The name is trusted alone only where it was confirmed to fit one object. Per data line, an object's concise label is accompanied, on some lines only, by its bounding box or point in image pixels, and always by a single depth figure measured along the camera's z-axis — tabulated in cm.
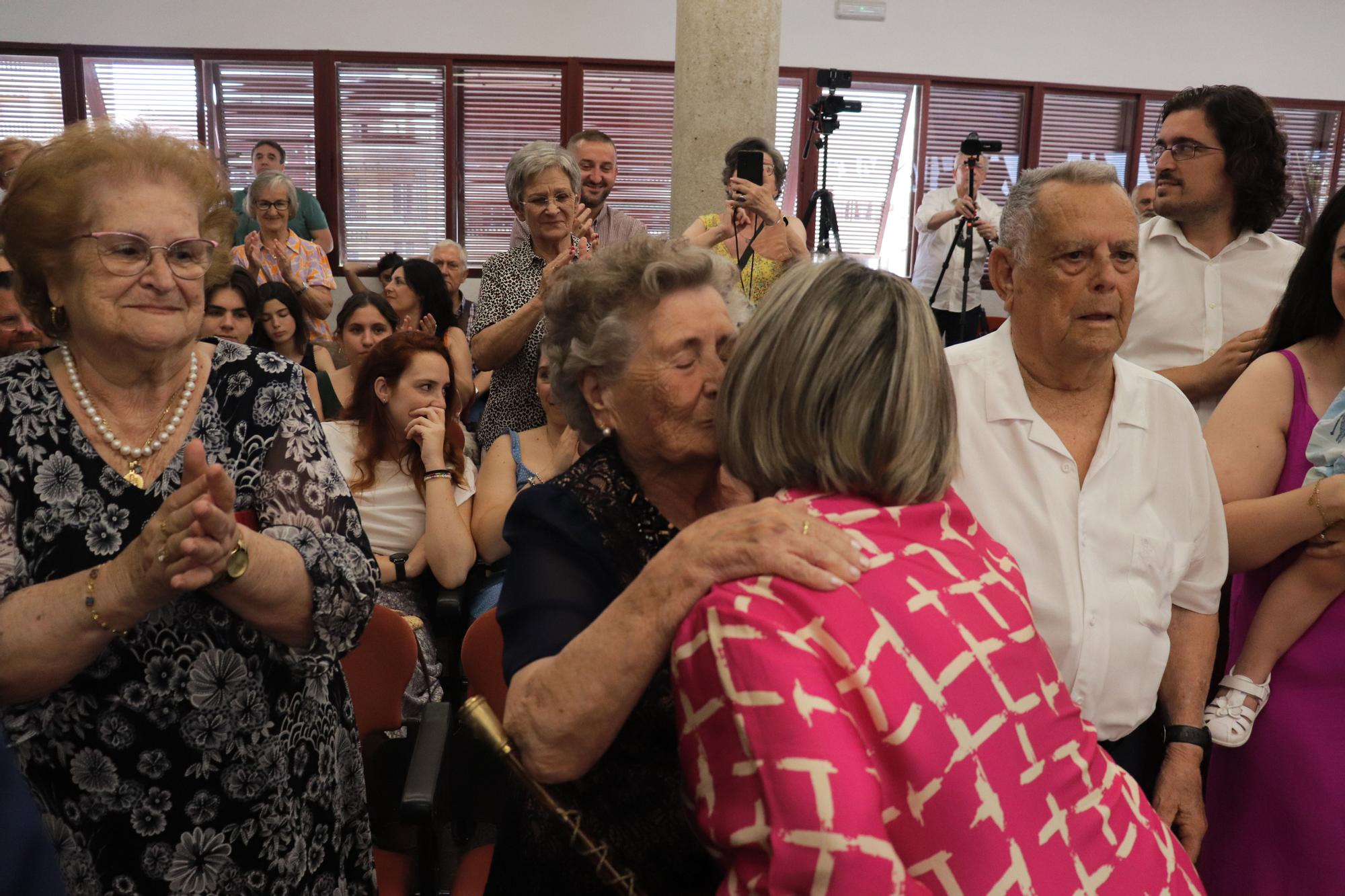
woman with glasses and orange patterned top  644
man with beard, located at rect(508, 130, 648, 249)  444
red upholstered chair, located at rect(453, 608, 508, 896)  208
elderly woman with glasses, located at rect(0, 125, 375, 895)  152
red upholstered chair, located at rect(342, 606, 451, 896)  198
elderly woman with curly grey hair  116
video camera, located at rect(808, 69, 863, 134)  507
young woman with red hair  319
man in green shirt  790
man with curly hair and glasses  284
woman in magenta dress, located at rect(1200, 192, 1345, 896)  196
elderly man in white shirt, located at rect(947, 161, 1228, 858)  184
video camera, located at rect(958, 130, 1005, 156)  580
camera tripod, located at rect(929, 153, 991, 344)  599
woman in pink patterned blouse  101
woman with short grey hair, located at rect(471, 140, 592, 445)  369
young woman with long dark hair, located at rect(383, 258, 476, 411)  573
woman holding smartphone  370
